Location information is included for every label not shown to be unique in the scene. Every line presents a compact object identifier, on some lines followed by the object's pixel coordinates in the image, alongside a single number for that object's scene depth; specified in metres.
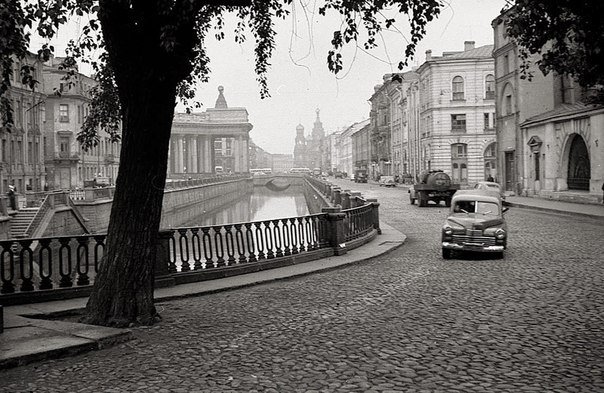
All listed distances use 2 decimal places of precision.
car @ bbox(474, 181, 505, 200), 32.69
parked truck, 36.69
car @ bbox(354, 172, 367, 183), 92.12
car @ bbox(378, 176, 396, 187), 74.06
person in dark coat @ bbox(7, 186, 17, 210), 34.78
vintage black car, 14.80
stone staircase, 31.73
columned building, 124.38
